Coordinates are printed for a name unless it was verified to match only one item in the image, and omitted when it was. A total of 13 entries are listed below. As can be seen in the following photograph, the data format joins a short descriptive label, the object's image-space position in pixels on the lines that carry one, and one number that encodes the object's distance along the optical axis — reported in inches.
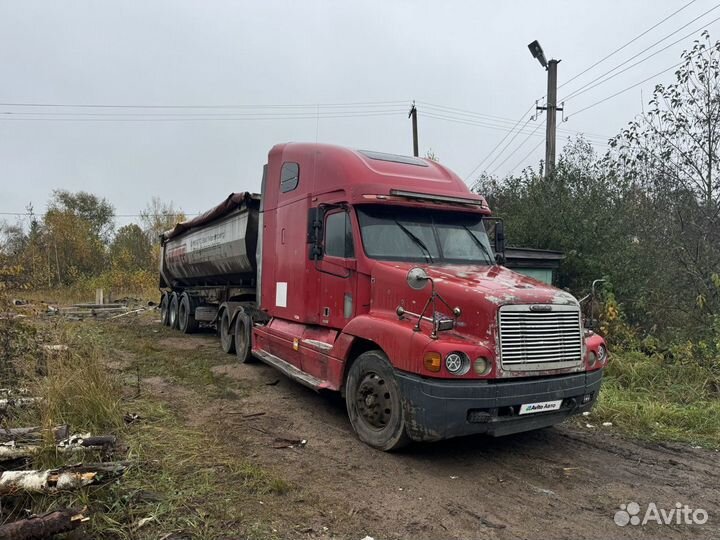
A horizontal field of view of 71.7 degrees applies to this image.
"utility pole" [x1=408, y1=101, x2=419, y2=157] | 873.5
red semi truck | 164.1
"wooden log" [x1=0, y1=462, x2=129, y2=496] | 128.6
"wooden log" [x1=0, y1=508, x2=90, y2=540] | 107.4
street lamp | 524.4
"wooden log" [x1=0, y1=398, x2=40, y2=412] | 192.9
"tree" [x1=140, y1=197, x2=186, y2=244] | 1491.0
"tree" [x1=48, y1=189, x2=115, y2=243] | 1451.8
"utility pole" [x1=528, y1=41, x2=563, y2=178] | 496.7
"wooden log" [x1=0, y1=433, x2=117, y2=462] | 146.2
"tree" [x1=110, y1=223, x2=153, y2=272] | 1290.6
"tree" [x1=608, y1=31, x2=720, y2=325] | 322.0
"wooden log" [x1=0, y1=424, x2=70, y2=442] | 158.7
